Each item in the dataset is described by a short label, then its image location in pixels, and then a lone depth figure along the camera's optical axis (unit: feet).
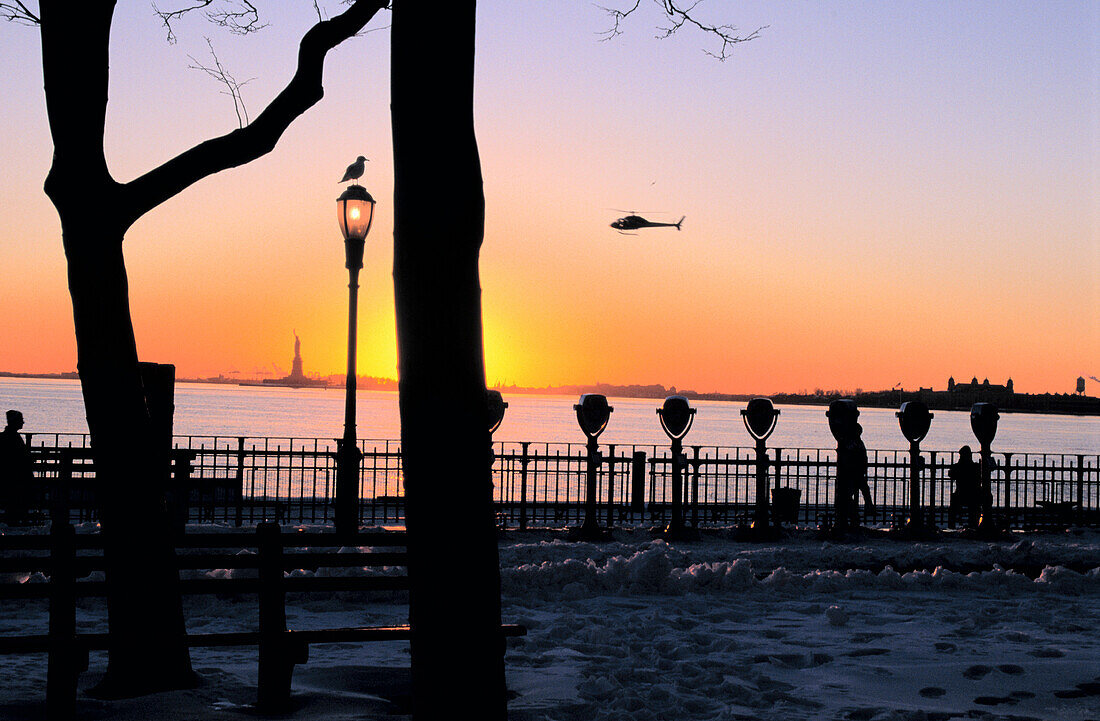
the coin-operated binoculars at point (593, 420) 47.29
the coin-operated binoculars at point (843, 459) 49.32
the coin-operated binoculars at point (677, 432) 46.65
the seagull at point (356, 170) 43.37
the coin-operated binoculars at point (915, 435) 49.88
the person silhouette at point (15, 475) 45.32
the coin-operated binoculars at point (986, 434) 50.80
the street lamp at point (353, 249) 41.06
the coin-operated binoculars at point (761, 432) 47.60
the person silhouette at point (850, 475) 49.42
